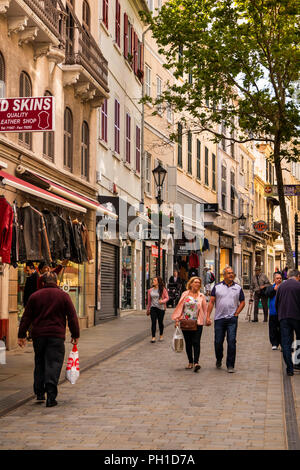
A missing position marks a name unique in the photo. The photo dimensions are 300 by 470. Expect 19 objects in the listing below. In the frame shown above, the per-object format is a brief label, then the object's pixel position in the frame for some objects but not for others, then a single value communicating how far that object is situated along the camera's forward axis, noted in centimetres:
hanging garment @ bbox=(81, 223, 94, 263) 1844
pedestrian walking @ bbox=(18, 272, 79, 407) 1009
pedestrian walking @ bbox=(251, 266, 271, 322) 2527
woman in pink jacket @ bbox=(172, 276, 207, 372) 1365
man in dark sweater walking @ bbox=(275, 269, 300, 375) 1312
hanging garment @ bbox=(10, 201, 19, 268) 1276
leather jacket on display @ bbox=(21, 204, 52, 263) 1382
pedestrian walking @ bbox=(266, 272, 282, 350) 1666
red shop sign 1184
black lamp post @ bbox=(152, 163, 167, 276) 2436
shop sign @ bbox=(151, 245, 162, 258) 3359
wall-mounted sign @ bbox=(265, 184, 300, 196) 2523
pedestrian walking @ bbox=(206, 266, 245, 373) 1361
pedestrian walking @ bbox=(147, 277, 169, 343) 1827
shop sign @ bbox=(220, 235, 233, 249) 4847
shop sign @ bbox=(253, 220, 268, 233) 5243
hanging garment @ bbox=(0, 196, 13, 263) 1143
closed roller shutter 2484
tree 2452
